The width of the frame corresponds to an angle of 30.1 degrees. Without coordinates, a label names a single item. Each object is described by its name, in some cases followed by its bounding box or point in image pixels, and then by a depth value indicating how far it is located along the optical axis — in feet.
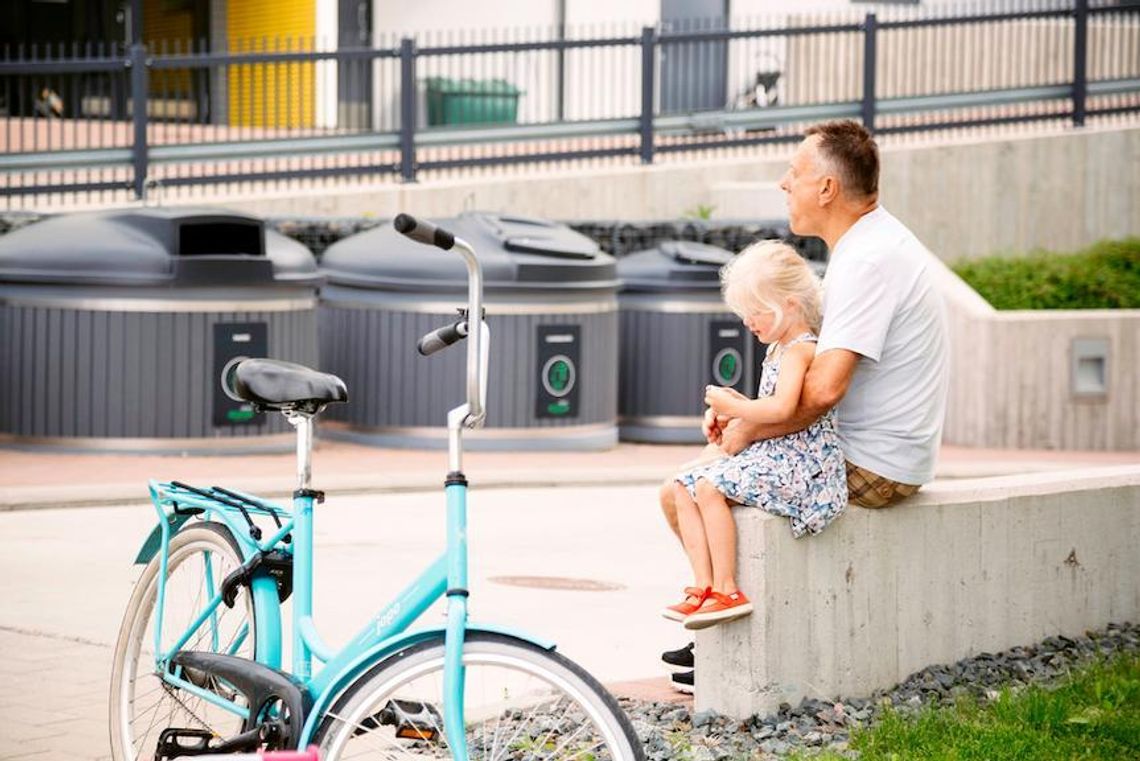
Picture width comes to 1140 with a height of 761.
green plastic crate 77.20
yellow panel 95.61
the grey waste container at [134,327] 38.34
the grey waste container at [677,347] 44.57
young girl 18.63
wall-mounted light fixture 46.73
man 18.81
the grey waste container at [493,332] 41.06
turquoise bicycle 13.46
